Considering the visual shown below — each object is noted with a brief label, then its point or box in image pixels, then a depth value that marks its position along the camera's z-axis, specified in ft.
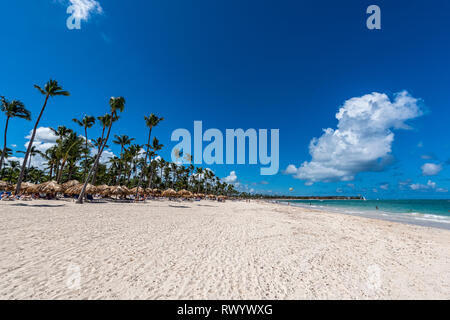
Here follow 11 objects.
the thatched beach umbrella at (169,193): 133.49
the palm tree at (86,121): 102.26
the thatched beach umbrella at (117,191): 89.47
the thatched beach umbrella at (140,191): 108.18
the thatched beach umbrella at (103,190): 89.37
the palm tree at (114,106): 77.23
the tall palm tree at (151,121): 109.81
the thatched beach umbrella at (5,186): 80.84
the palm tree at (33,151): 166.82
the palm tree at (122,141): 124.75
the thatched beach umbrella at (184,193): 142.38
